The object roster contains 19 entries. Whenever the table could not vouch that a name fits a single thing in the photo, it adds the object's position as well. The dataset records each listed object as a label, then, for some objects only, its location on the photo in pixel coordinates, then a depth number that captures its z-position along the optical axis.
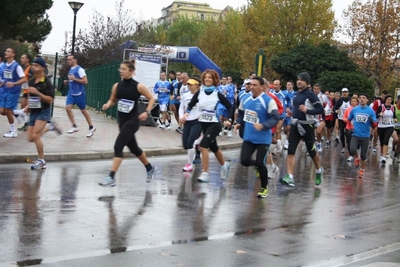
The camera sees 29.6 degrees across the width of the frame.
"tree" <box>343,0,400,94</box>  49.28
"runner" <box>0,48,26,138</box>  16.23
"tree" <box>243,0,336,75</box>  53.84
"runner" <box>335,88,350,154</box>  21.69
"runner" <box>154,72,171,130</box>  23.69
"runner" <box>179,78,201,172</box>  13.12
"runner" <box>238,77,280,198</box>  10.98
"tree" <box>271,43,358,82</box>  48.88
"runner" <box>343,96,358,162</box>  18.17
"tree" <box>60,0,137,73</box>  53.81
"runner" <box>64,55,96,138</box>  17.84
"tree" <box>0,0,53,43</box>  36.34
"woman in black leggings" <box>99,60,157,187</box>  10.84
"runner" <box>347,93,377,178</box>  16.02
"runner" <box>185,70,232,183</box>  12.59
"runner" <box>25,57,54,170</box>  12.46
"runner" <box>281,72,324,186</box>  12.55
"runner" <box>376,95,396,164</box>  19.73
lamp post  31.16
